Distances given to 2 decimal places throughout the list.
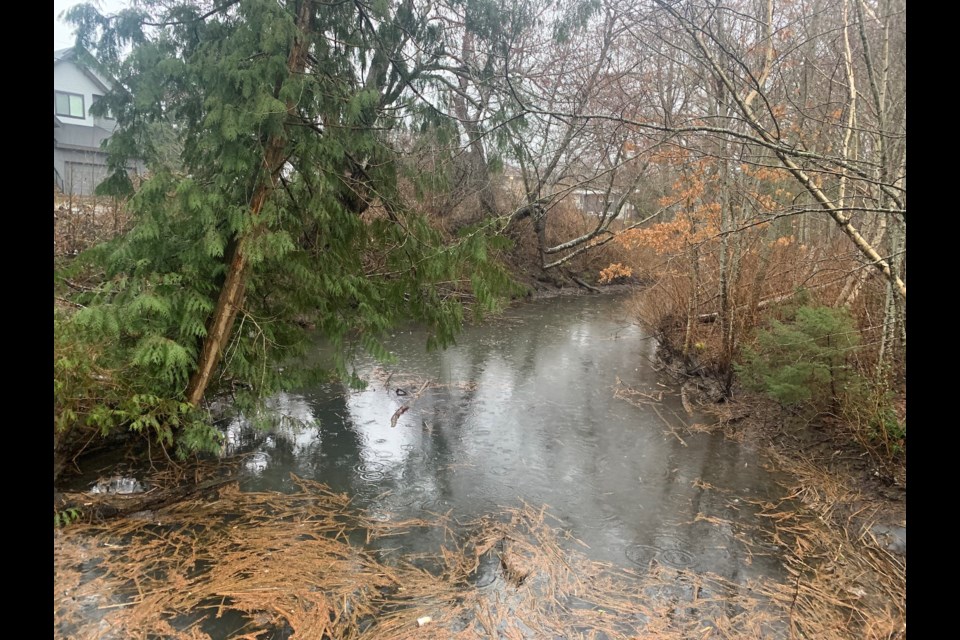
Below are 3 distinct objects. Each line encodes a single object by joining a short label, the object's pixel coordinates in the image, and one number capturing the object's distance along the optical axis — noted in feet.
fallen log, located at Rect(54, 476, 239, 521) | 15.14
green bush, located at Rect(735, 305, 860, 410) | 21.68
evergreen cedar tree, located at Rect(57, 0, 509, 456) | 15.65
